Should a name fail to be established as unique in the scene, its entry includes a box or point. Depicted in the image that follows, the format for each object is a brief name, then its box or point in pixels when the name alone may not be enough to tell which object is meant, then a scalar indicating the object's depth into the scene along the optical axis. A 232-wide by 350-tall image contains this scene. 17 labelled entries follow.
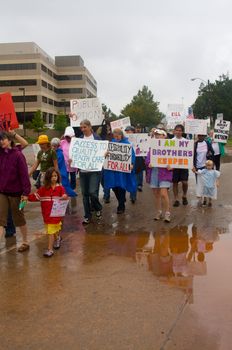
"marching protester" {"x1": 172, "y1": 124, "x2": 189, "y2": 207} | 9.77
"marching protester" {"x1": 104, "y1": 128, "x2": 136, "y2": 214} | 8.89
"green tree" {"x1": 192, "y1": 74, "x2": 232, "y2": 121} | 62.38
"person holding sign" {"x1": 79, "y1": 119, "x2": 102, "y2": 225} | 8.04
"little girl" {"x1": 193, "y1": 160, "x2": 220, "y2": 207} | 9.55
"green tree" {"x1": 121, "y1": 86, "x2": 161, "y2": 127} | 88.06
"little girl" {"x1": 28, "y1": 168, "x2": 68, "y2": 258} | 6.20
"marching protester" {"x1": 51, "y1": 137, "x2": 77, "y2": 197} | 8.99
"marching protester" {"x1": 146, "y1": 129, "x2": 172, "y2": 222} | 8.05
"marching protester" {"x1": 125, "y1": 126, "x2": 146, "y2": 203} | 11.40
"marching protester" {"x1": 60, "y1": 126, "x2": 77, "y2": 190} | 10.78
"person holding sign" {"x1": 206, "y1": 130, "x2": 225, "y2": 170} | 13.58
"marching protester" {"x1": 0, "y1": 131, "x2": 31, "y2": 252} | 6.26
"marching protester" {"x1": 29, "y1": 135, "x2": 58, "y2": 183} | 8.25
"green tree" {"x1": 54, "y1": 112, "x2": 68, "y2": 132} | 75.00
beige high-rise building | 94.00
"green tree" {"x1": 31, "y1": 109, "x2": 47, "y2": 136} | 71.81
